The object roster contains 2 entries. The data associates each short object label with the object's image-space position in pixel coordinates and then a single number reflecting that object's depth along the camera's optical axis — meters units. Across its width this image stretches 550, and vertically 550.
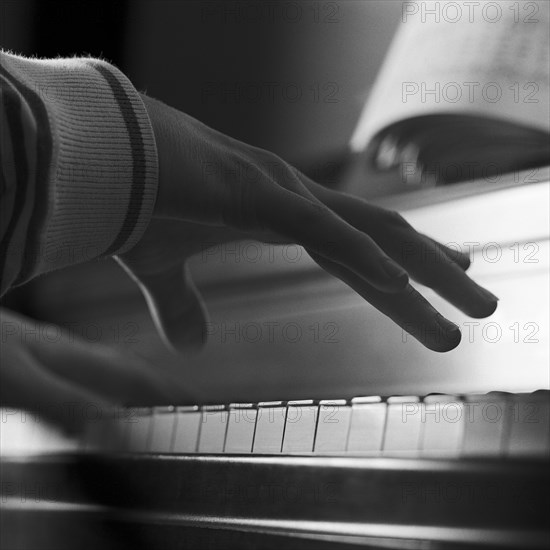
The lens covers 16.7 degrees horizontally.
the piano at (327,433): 0.70
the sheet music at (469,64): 0.82
